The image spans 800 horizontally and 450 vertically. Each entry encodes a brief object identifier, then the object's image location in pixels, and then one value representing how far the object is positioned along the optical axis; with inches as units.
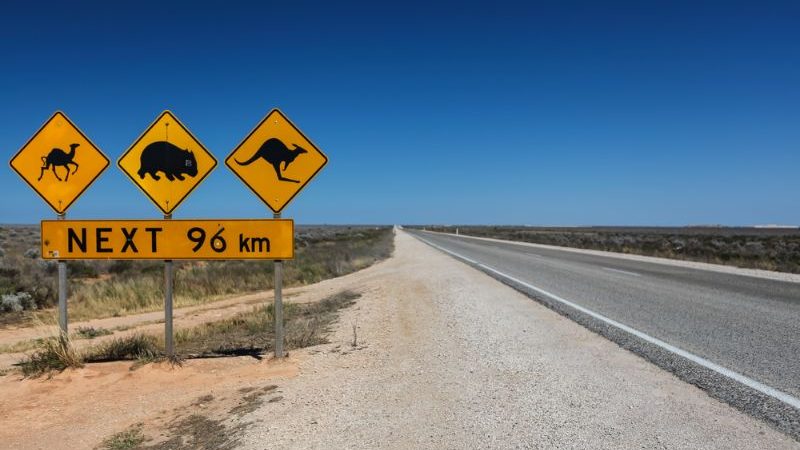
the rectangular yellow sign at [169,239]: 260.8
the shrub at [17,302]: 554.9
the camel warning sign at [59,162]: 269.1
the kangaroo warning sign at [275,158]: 259.6
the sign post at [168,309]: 264.7
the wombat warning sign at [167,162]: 262.1
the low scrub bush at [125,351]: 280.6
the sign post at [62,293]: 275.0
